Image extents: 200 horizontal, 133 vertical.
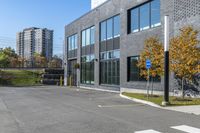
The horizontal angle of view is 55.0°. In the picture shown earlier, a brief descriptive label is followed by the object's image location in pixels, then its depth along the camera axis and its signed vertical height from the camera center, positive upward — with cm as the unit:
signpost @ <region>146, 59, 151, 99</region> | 1186 +52
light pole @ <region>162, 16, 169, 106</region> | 1004 +10
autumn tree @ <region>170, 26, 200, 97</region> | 1125 +114
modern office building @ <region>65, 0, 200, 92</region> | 1348 +338
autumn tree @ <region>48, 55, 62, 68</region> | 6320 +349
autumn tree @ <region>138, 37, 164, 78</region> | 1250 +114
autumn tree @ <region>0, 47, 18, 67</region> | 5111 +450
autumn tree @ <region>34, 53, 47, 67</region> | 6444 +384
